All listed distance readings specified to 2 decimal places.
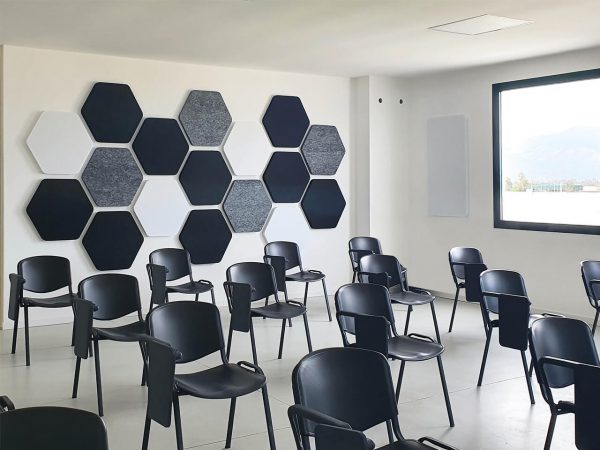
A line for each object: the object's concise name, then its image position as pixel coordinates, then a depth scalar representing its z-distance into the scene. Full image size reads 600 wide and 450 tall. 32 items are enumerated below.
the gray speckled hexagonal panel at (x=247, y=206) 7.84
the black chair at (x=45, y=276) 5.57
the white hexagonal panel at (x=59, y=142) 6.68
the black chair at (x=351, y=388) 2.56
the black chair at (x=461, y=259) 6.45
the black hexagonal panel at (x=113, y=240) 7.00
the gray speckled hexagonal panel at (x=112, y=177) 6.97
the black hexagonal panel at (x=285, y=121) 8.11
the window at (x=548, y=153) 6.90
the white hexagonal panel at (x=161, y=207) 7.27
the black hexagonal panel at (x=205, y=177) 7.55
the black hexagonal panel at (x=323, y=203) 8.45
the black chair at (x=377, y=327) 3.78
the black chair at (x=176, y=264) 6.30
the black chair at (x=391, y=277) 5.53
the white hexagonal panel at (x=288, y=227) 8.14
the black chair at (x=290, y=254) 6.93
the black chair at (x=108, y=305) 4.21
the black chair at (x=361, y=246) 7.22
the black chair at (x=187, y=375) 3.10
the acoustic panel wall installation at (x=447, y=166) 8.19
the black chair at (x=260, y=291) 4.88
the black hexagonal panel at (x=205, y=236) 7.55
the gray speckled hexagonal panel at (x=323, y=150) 8.41
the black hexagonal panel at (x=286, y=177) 8.12
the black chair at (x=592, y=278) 5.56
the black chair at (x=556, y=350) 3.03
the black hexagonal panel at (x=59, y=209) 6.69
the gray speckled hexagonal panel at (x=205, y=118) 7.52
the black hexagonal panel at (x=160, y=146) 7.24
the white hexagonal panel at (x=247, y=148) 7.84
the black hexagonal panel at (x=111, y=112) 6.95
